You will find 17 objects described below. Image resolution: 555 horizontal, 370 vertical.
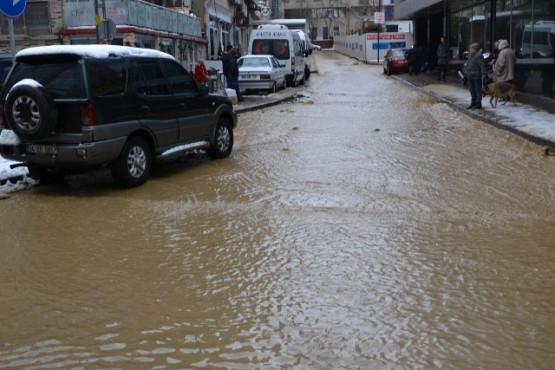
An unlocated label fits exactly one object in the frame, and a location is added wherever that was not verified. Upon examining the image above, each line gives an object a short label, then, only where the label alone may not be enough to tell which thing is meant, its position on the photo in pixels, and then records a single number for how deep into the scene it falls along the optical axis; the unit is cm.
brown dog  1771
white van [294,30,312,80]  3417
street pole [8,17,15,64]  1024
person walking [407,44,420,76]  3678
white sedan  2445
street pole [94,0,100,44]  1736
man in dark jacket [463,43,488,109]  1727
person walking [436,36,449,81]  3008
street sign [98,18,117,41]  1669
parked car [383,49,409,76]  3859
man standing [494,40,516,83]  1705
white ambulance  2828
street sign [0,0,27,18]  1010
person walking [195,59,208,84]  1965
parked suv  834
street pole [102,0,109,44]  1670
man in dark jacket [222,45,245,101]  2132
